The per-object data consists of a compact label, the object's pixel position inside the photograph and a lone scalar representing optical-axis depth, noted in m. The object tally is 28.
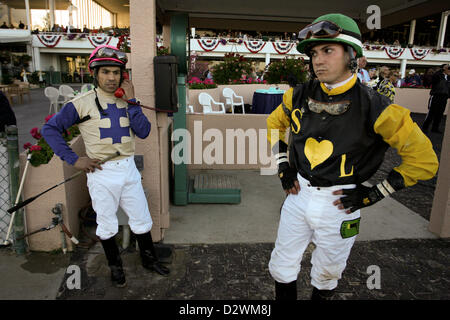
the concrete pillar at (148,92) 3.24
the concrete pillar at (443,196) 3.96
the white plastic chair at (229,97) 10.74
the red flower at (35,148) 3.35
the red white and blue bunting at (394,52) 32.91
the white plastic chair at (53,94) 11.41
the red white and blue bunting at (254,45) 31.42
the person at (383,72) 6.73
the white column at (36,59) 31.81
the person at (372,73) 10.82
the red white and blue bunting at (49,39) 31.34
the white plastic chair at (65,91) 11.88
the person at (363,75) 7.72
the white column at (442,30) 36.66
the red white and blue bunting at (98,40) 30.05
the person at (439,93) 10.09
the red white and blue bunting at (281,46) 31.64
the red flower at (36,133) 3.50
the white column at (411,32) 40.47
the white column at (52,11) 35.03
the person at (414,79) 20.55
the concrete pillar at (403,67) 33.35
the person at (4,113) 4.89
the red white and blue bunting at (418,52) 33.00
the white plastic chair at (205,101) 8.95
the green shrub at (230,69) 12.70
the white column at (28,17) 31.00
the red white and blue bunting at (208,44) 30.42
